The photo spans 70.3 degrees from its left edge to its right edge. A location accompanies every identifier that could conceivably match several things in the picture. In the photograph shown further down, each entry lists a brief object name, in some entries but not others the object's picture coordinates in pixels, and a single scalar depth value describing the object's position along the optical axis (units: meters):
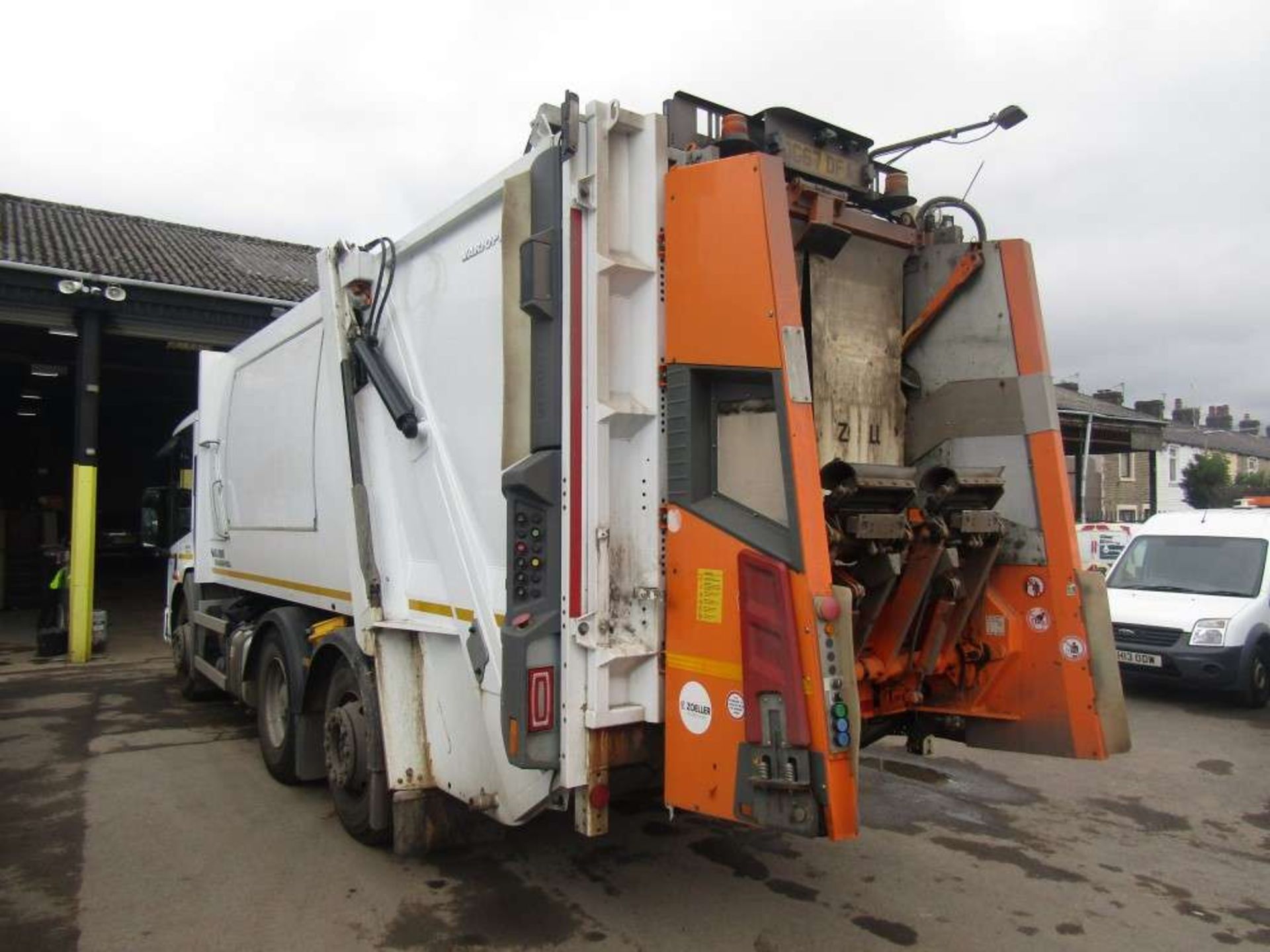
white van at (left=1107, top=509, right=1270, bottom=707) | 8.55
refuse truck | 3.02
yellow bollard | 11.84
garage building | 12.10
